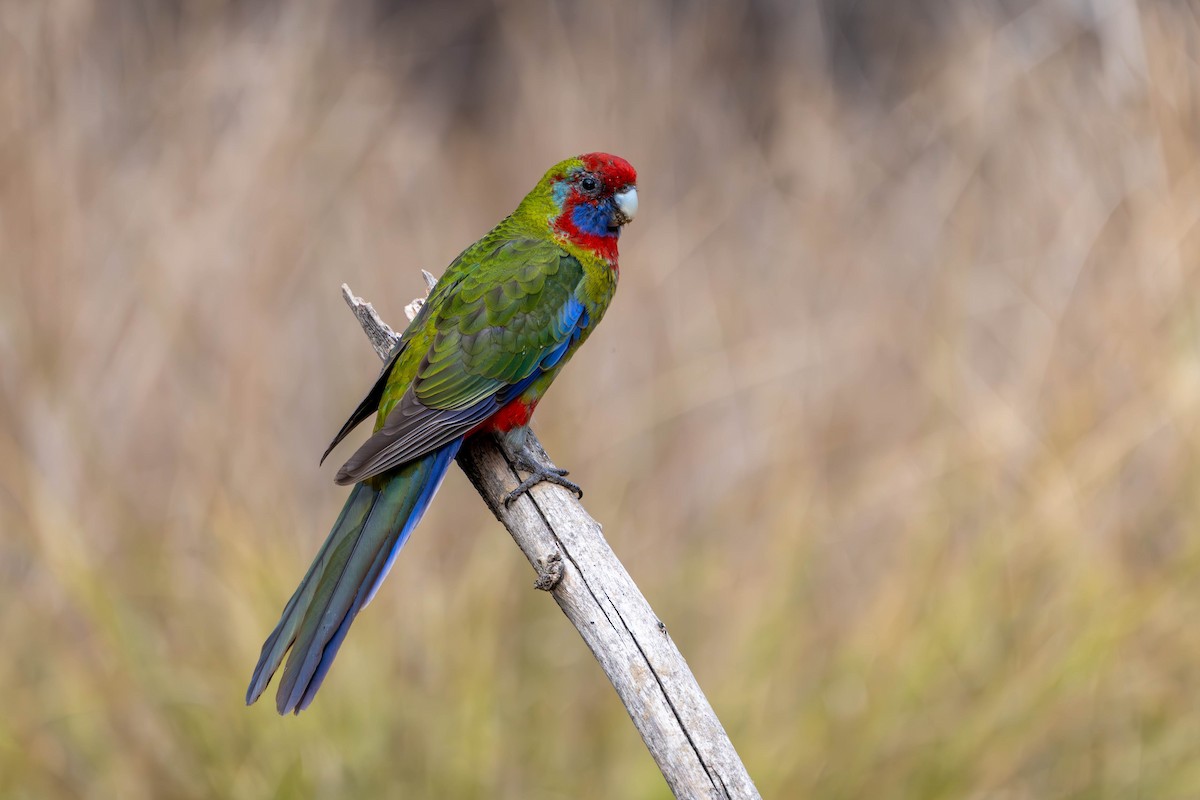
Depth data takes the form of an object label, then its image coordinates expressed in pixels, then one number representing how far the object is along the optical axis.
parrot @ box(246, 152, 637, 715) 5.29
